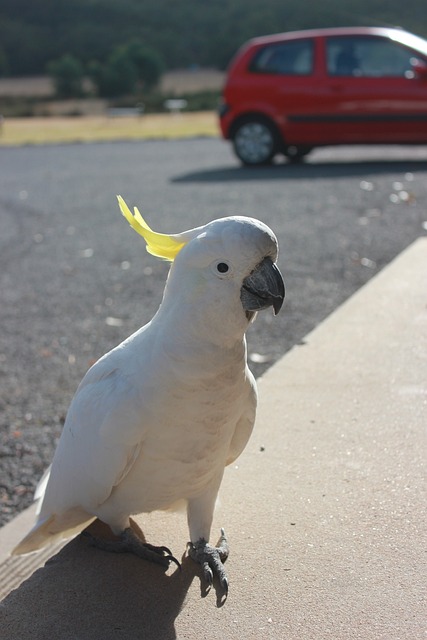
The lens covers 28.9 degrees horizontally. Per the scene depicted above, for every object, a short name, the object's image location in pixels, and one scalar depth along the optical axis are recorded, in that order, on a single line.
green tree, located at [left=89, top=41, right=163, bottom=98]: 49.09
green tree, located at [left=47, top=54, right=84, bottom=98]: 49.69
